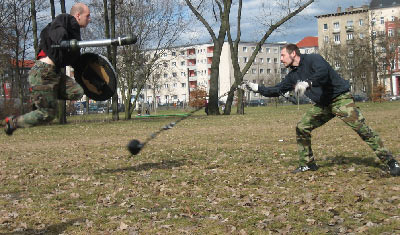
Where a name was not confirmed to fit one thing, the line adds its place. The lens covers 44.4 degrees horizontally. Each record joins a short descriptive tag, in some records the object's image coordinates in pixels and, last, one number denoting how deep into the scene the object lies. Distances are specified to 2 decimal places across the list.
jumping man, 6.90
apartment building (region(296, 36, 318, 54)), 145.18
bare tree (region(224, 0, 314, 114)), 35.50
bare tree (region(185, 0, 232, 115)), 35.91
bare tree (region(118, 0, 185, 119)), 36.69
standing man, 7.44
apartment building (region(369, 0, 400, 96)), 65.81
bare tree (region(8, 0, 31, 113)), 34.41
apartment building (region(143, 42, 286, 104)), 120.25
